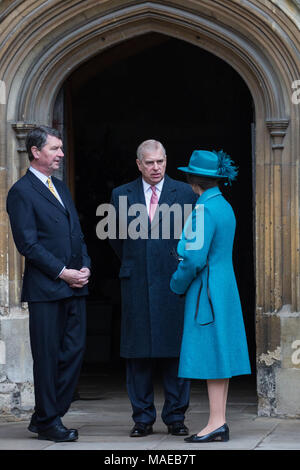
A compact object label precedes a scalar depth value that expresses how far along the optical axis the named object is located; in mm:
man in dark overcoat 12648
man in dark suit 12266
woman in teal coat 11773
